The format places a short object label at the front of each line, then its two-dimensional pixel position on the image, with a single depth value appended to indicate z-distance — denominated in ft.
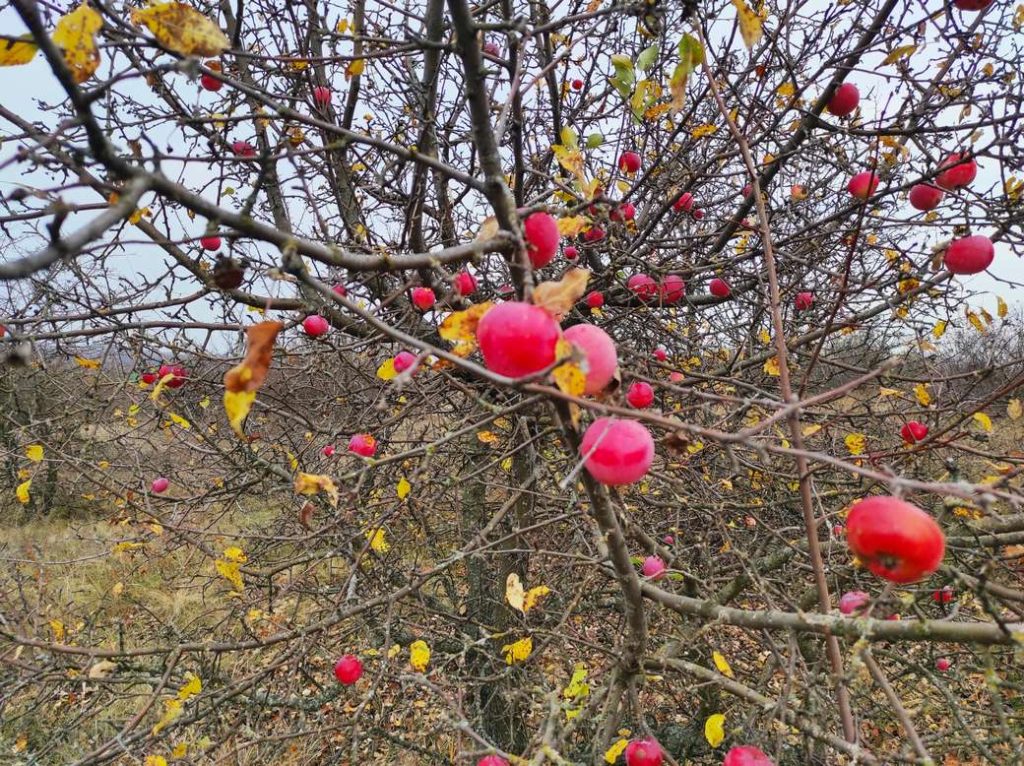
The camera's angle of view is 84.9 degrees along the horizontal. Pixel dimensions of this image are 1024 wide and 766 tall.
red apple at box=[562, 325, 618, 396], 2.59
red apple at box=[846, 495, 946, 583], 2.45
